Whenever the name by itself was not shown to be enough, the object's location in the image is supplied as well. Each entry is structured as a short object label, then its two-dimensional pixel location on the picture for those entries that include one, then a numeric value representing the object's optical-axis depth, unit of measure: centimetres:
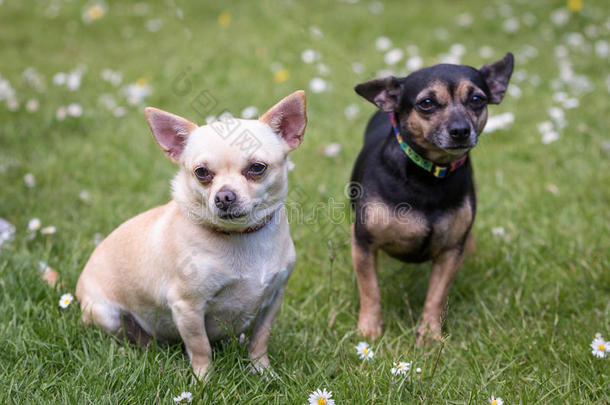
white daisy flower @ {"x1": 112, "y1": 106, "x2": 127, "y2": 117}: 552
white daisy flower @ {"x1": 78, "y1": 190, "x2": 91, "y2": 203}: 426
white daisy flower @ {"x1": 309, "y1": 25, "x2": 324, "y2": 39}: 694
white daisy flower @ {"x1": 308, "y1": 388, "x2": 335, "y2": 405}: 225
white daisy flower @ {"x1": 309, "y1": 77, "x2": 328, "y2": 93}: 566
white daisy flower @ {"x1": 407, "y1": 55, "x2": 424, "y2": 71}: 598
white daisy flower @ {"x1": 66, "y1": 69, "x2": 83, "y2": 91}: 598
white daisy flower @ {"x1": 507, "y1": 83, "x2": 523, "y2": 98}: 589
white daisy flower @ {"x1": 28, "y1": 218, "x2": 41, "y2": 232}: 362
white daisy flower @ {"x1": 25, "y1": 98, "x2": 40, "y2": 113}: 550
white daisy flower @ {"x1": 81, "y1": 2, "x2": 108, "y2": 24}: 860
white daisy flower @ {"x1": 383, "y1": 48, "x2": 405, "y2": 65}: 653
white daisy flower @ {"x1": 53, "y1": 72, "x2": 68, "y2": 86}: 613
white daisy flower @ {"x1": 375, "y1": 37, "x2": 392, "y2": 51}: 694
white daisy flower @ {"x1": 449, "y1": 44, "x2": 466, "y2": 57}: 665
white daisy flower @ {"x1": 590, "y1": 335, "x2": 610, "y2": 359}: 253
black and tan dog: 285
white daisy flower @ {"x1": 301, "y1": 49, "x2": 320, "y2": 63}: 621
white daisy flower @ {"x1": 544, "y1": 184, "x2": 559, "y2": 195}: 427
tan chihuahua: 227
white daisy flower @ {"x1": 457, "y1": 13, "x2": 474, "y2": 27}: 783
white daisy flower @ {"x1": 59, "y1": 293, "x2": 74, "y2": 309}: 280
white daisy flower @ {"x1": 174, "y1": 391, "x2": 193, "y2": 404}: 222
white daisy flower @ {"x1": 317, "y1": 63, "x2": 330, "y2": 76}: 605
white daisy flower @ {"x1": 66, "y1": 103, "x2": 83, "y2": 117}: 542
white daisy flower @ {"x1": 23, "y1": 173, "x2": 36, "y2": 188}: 435
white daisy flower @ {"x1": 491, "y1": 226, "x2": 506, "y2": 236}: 378
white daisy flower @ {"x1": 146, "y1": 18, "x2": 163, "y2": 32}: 814
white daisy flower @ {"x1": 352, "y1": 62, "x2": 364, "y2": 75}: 635
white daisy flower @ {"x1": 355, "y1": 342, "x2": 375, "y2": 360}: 263
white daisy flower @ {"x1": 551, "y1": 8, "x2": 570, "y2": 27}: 803
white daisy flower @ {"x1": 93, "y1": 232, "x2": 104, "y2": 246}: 362
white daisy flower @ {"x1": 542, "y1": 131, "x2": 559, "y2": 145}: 453
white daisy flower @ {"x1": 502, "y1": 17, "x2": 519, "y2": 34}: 779
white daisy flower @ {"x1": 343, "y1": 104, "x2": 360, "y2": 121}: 551
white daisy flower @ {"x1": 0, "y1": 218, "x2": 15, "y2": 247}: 355
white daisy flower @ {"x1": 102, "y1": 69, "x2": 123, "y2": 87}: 620
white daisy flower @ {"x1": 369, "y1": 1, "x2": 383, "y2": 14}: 798
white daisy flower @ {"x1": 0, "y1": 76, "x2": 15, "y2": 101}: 566
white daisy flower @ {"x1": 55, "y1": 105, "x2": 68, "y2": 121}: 536
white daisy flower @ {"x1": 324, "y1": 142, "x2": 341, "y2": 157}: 484
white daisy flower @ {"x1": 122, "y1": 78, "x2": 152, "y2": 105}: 575
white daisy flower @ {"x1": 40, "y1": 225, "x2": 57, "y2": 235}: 344
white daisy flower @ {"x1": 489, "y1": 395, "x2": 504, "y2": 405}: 229
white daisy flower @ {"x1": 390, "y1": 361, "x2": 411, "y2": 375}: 240
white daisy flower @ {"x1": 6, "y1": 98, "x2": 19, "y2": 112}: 553
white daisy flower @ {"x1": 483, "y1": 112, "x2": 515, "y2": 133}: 489
